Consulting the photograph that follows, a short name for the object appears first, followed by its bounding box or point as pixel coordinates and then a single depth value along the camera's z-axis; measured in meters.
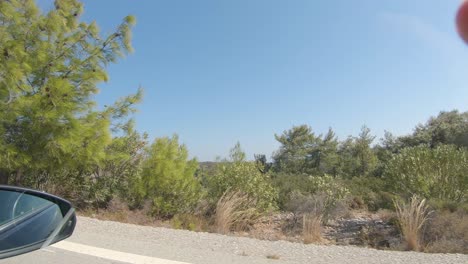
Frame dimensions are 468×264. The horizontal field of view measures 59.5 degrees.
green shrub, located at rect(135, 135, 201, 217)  11.70
